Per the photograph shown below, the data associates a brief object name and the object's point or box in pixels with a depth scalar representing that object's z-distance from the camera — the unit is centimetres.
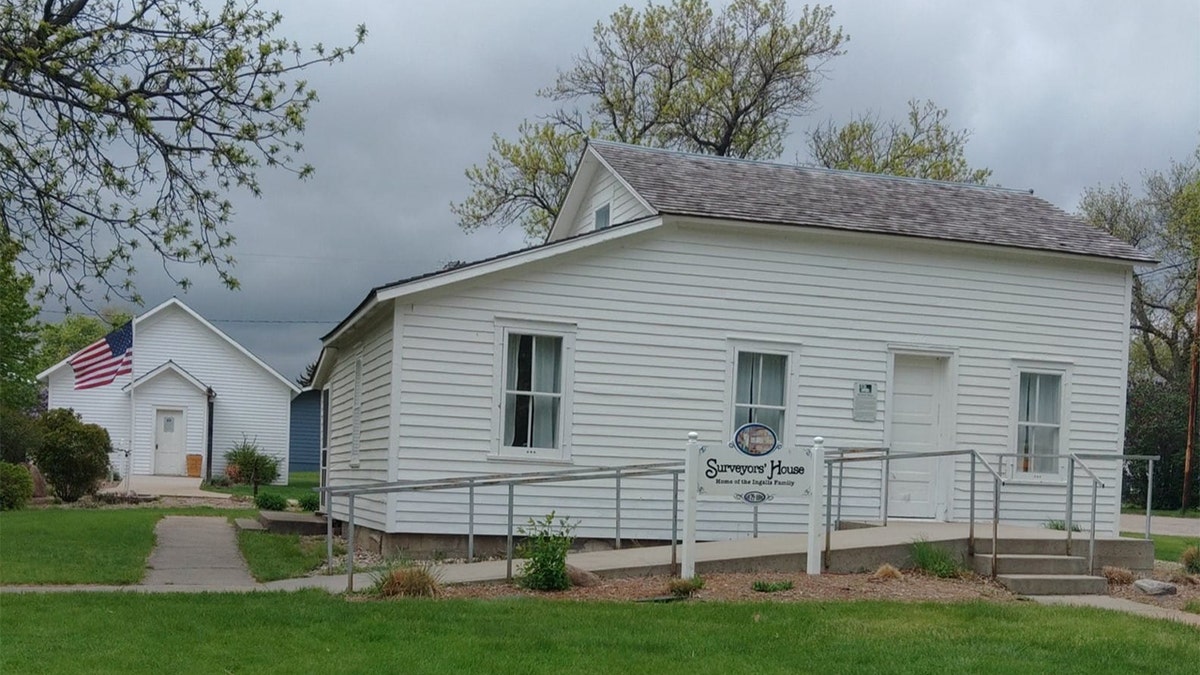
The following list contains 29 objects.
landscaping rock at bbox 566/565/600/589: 1136
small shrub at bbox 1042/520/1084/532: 1633
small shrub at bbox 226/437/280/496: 3918
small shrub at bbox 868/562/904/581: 1183
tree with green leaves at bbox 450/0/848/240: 3550
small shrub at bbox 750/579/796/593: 1113
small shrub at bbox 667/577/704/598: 1092
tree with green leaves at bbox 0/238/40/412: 4159
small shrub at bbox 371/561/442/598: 1070
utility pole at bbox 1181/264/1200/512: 3412
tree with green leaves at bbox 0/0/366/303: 1129
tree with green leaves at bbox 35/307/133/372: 6831
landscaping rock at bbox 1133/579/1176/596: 1220
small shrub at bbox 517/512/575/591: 1107
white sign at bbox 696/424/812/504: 1166
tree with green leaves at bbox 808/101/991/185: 3697
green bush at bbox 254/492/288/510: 2266
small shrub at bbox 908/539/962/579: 1227
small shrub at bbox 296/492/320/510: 2230
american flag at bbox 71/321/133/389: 2702
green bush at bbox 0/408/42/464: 3022
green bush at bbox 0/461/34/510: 2392
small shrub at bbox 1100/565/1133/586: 1289
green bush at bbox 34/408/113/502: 2680
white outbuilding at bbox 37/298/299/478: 3984
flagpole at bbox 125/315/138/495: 3011
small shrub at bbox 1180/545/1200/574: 1380
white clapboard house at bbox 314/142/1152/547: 1477
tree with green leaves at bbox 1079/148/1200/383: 4003
